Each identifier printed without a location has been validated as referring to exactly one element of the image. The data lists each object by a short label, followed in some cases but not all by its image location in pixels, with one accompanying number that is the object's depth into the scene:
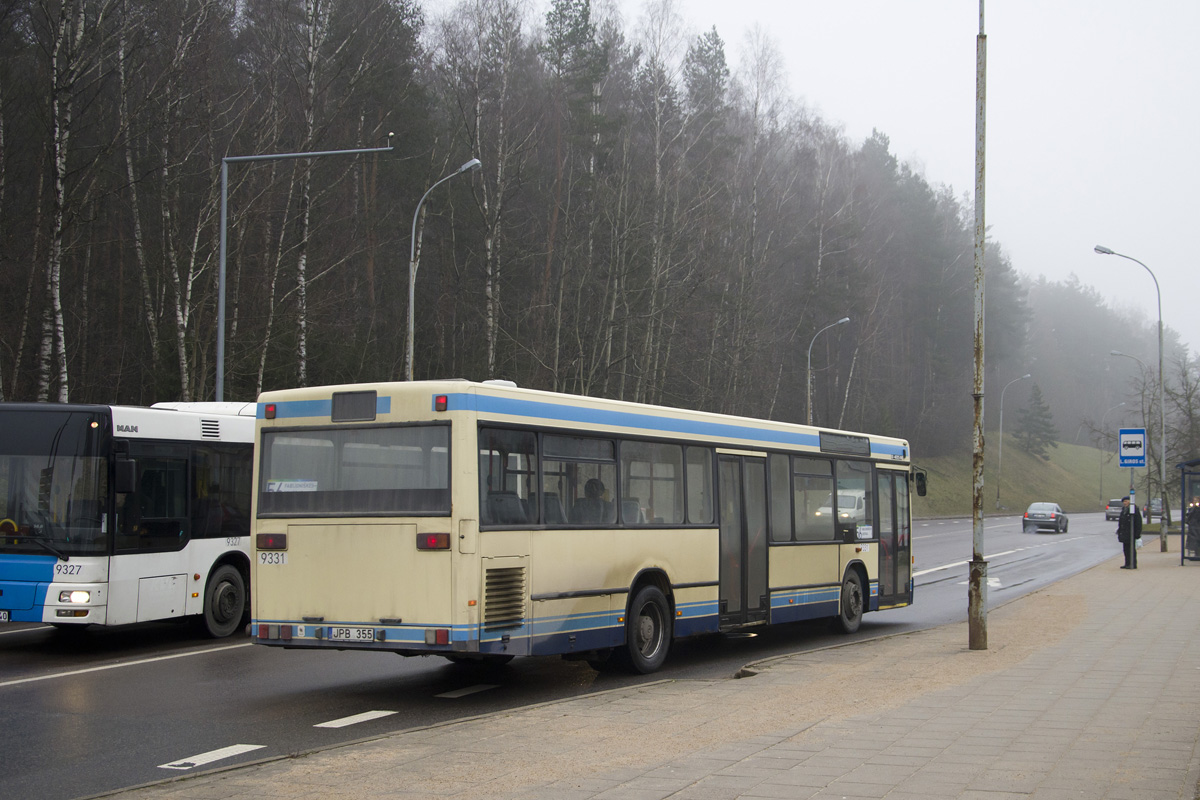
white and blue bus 12.79
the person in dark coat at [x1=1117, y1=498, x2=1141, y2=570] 29.56
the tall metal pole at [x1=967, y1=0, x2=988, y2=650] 13.77
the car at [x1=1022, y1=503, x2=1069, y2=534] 55.50
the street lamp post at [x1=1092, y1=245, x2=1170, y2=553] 39.66
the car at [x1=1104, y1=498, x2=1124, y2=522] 71.56
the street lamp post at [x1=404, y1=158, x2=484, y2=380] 24.19
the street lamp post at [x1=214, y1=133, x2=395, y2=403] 21.16
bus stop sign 28.52
